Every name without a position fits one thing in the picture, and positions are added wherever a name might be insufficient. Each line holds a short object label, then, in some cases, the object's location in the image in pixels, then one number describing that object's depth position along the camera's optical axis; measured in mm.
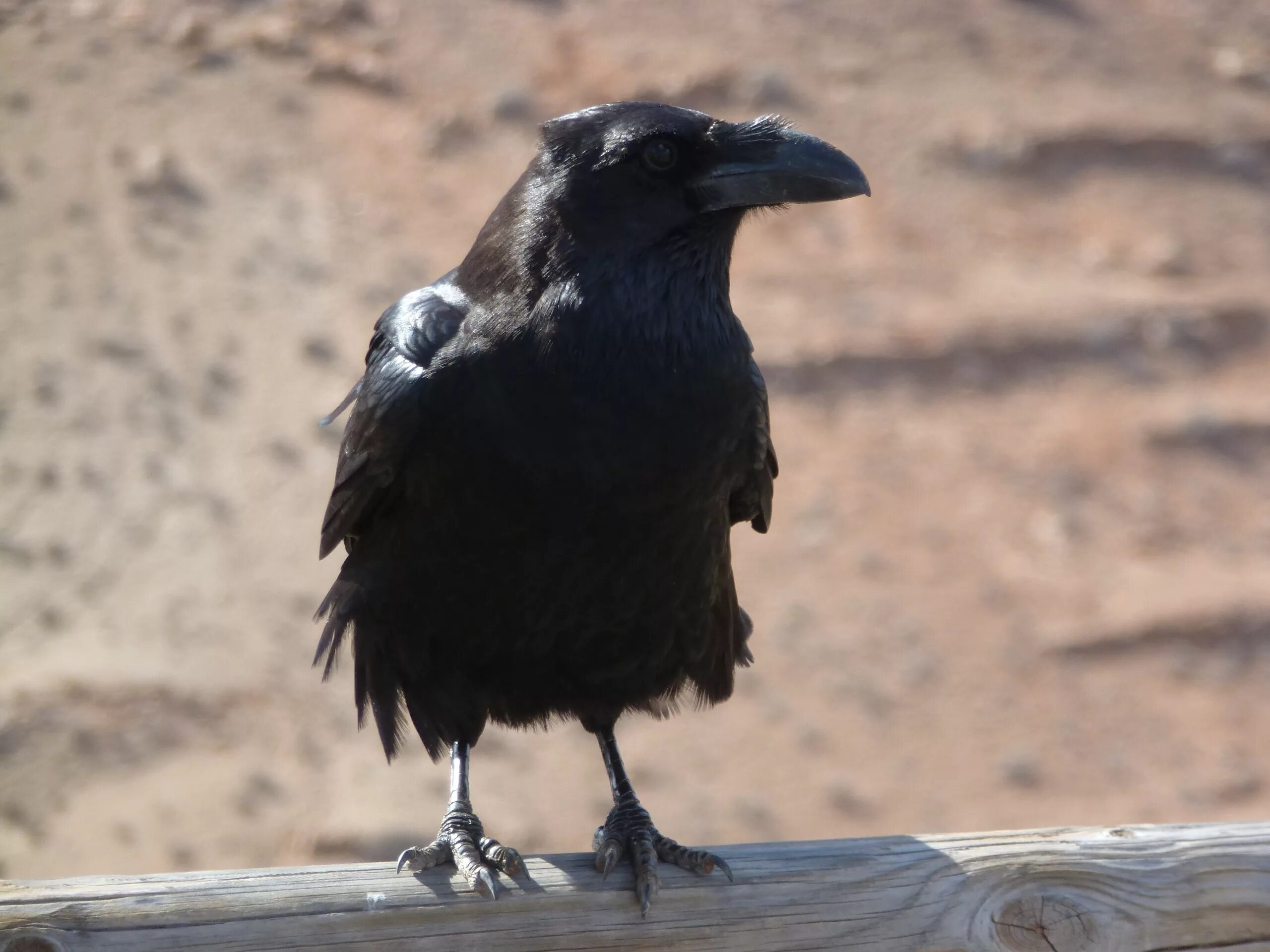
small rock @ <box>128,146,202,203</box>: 11016
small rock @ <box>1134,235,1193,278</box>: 11664
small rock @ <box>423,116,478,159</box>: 11969
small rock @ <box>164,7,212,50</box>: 12281
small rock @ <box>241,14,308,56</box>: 12445
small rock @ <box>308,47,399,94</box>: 12391
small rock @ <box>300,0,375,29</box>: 12766
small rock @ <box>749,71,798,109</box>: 12578
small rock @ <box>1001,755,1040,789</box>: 8359
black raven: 3111
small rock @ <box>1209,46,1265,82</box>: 13211
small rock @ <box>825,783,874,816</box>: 8164
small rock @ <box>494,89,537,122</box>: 12227
